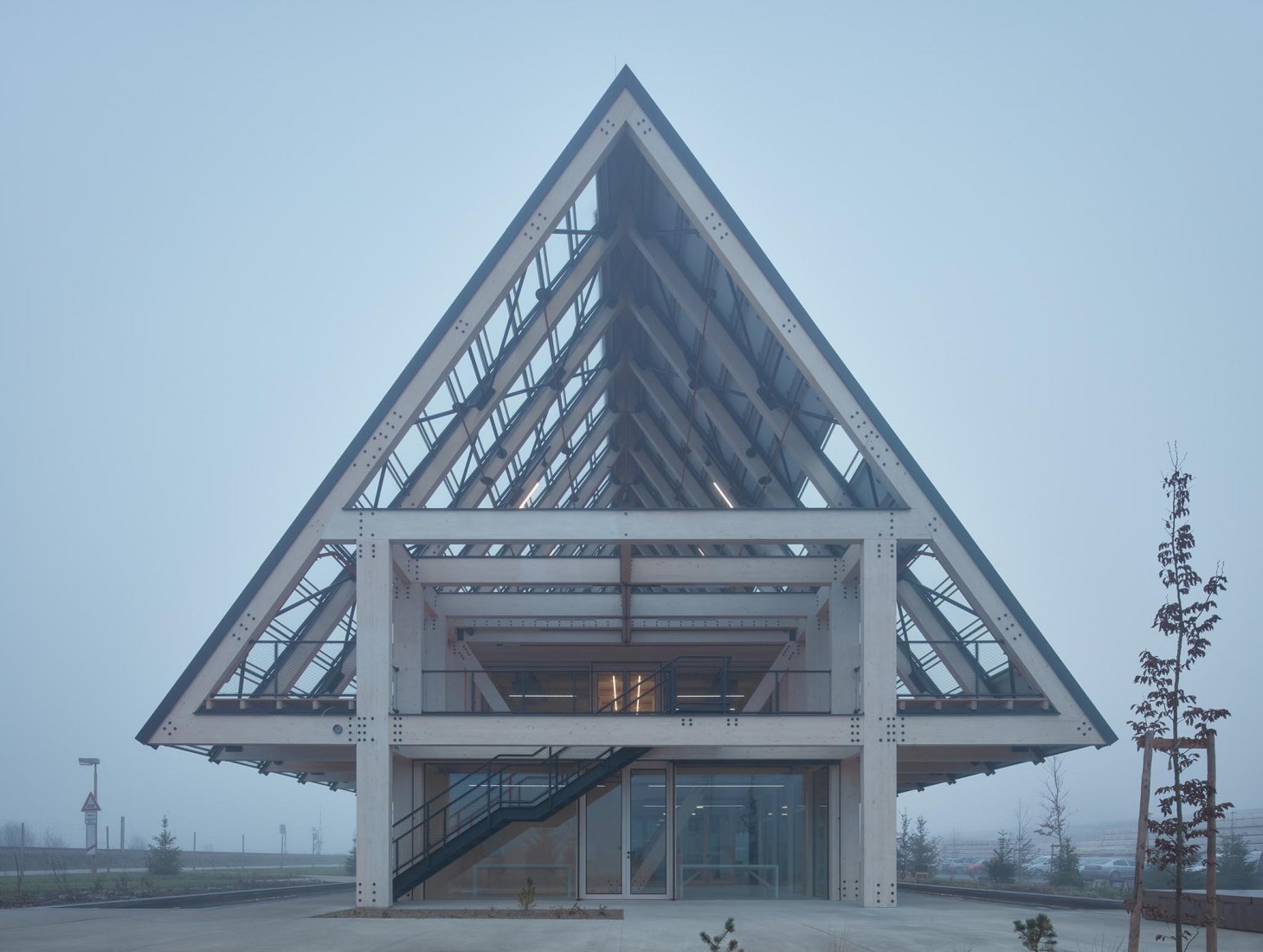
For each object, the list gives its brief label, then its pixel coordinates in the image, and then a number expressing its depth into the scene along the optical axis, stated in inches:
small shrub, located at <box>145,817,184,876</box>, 1790.1
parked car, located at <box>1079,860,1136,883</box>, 2312.4
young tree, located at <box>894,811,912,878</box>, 2214.6
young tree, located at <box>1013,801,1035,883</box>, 2313.0
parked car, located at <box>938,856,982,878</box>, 2770.7
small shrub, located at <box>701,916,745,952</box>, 453.4
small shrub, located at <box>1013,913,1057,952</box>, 461.7
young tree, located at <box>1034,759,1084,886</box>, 1734.7
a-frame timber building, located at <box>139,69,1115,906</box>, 928.9
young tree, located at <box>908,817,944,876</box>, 2251.5
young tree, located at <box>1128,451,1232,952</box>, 498.9
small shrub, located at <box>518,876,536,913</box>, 787.4
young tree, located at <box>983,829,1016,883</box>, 1797.5
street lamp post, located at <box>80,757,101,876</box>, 1491.1
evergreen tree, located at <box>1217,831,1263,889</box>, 1385.2
